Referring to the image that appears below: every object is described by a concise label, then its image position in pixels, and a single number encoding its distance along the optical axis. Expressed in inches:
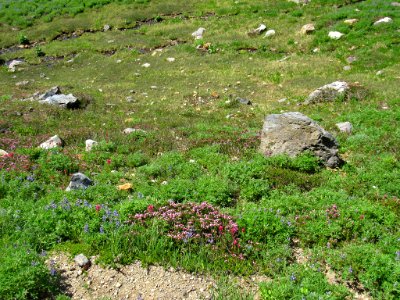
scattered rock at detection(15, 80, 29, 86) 1004.6
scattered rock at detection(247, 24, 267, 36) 1141.7
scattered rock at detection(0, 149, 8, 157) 421.6
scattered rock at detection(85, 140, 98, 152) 468.4
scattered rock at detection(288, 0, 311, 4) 1333.7
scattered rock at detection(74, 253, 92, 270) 255.6
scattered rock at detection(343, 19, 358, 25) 1027.9
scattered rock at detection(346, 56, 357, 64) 866.1
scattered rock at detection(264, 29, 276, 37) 1104.8
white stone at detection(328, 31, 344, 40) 984.4
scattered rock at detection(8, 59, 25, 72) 1187.2
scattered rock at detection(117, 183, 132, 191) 354.6
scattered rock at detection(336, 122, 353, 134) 510.6
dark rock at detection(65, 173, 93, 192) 349.1
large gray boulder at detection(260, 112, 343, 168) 414.0
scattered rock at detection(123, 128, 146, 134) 536.7
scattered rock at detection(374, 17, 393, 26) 981.8
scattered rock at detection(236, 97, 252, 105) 729.6
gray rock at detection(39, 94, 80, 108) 710.1
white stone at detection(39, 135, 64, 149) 477.3
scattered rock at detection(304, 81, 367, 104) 661.3
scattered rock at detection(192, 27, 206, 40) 1205.1
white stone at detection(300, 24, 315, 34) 1058.7
